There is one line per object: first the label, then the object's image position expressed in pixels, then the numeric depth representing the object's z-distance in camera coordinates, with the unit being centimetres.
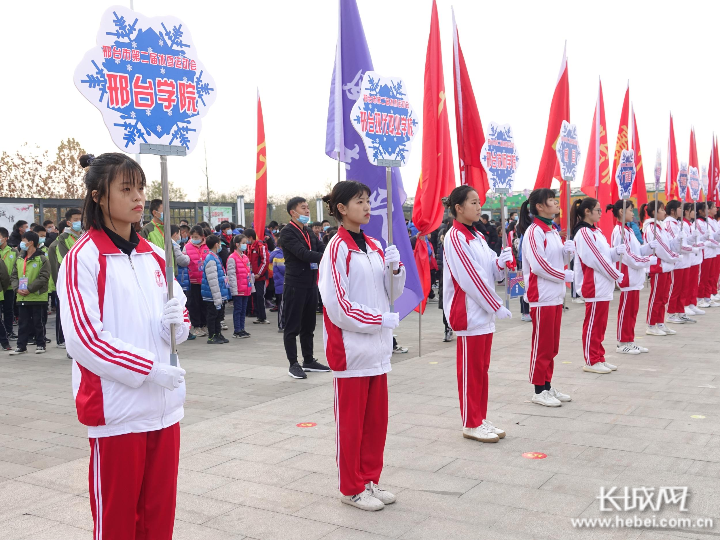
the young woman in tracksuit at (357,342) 397
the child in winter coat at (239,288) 1148
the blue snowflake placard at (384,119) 623
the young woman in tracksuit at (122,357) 250
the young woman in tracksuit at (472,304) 516
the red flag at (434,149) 899
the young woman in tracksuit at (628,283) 873
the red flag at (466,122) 947
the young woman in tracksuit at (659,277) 1048
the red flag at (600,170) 1366
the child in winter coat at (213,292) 1077
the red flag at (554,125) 1073
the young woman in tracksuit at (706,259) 1311
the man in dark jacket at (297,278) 786
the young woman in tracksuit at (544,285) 619
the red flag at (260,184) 1392
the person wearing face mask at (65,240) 951
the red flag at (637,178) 1575
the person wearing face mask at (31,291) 1003
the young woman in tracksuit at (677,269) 1124
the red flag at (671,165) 1327
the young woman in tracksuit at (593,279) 768
